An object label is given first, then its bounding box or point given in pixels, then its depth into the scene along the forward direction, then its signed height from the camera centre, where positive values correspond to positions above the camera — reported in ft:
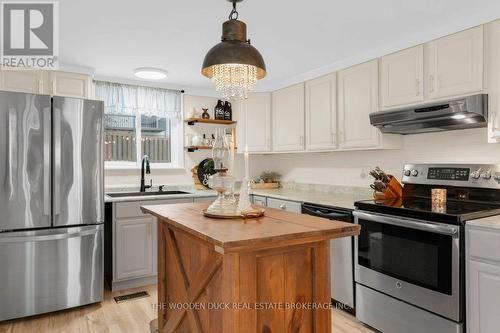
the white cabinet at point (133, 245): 10.84 -2.62
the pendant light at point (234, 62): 5.21 +1.68
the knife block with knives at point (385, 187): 9.33 -0.60
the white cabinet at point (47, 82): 10.03 +2.60
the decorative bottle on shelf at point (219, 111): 14.84 +2.39
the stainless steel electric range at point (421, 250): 6.72 -1.86
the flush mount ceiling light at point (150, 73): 11.59 +3.24
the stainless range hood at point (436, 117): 7.44 +1.19
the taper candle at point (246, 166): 5.40 -0.01
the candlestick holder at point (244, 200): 5.76 -0.60
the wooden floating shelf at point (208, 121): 14.05 +1.90
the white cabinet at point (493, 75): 7.25 +1.95
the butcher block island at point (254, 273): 4.52 -1.63
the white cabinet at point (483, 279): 6.14 -2.13
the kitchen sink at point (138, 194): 12.16 -1.07
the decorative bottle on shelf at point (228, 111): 15.06 +2.43
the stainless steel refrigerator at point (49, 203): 8.63 -1.01
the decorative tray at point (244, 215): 5.65 -0.84
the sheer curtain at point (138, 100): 12.85 +2.63
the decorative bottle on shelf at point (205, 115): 14.51 +2.18
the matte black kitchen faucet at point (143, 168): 13.11 -0.12
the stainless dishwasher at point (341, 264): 9.04 -2.72
